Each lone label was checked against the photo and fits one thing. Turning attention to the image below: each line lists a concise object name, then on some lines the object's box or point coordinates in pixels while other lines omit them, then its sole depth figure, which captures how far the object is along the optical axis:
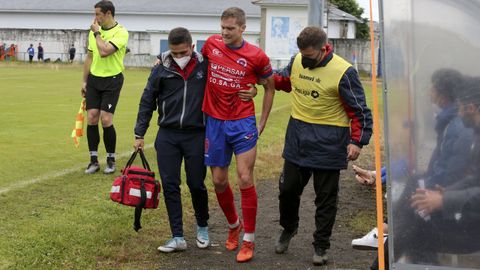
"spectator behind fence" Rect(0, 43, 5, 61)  57.84
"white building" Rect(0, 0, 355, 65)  58.28
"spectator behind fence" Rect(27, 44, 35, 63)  56.34
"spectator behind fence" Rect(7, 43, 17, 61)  58.72
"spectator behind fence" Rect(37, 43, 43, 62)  57.84
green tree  87.69
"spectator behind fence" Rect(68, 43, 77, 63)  56.50
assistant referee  9.49
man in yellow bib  5.99
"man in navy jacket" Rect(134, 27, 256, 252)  6.21
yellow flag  10.54
